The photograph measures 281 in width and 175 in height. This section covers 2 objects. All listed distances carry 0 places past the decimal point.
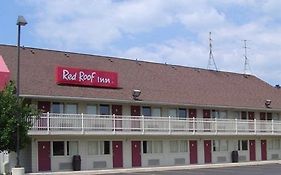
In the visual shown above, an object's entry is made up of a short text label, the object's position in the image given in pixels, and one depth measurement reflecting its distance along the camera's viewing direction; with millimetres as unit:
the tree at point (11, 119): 25625
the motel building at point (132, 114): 33094
